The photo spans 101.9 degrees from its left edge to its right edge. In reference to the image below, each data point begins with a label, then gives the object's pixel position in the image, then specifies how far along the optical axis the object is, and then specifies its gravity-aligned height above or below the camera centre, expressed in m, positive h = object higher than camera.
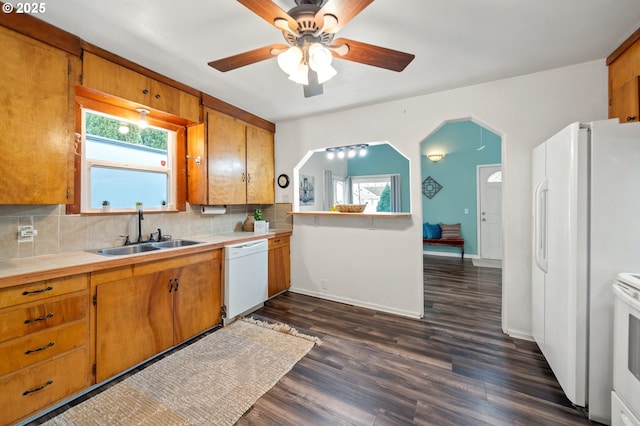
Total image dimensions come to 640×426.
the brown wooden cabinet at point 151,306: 1.88 -0.81
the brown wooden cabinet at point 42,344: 1.45 -0.81
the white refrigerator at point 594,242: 1.50 -0.19
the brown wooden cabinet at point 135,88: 2.00 +1.08
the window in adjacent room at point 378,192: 6.72 +0.51
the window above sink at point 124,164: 2.33 +0.47
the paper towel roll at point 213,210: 3.25 +0.01
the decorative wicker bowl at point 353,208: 3.32 +0.03
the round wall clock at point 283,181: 3.88 +0.45
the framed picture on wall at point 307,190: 5.67 +0.45
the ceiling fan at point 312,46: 1.25 +0.97
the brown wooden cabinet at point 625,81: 1.83 +1.00
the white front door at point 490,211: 5.68 -0.01
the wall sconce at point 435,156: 6.06 +1.27
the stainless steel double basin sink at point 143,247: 2.31 -0.36
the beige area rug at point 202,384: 1.59 -1.26
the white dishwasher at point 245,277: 2.78 -0.76
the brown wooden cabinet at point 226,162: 2.93 +0.60
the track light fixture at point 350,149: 3.44 +0.85
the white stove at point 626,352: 1.26 -0.73
